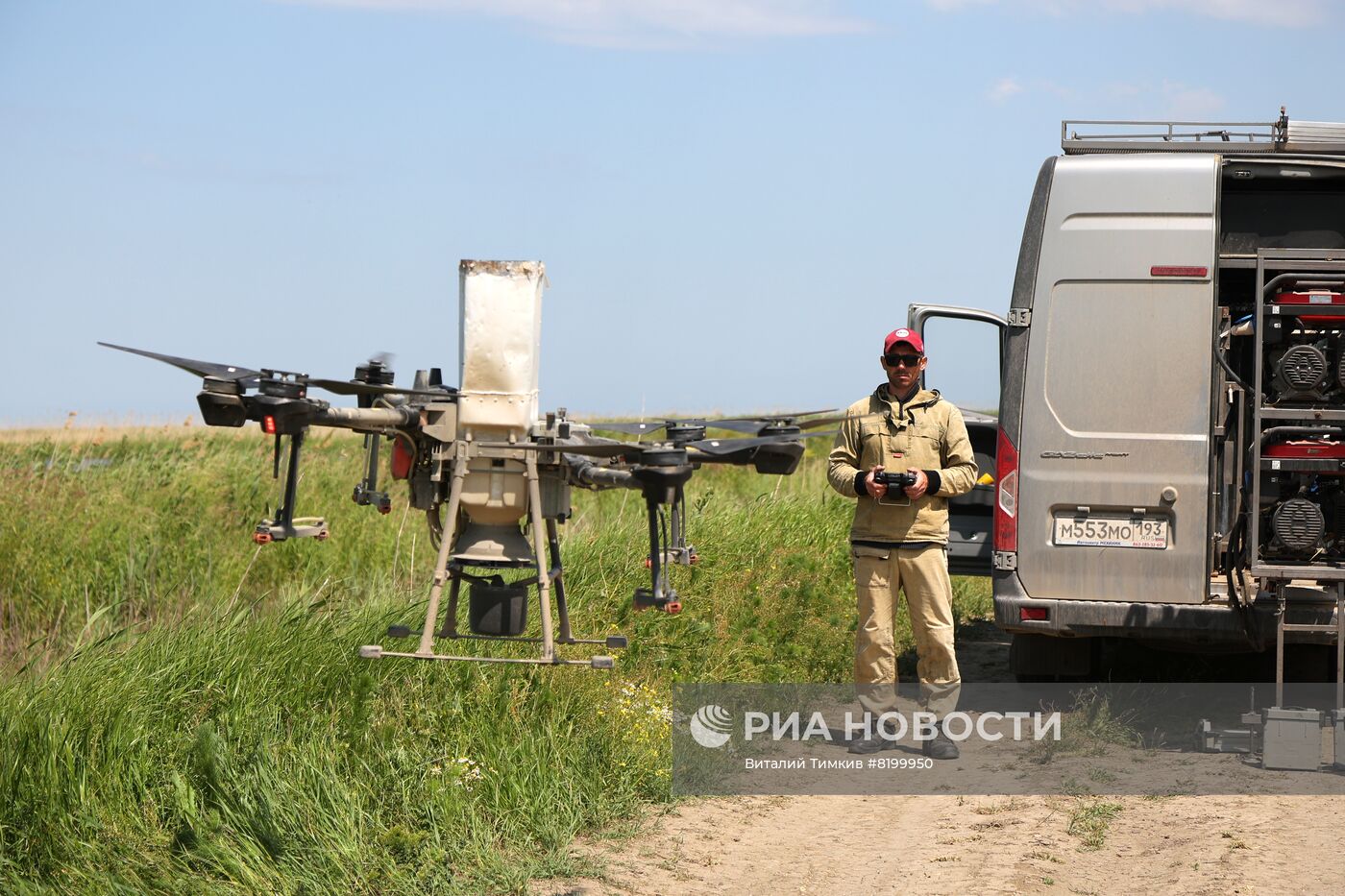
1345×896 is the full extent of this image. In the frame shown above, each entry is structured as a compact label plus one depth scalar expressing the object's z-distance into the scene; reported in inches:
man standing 577.9
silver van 565.9
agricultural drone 311.9
